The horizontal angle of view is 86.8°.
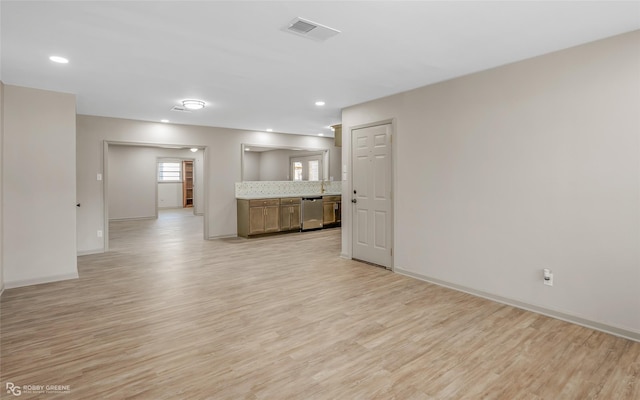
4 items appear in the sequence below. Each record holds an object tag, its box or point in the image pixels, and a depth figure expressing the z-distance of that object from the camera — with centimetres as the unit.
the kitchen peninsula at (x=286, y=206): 755
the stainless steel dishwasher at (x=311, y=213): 834
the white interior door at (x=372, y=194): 487
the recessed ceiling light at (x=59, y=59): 326
